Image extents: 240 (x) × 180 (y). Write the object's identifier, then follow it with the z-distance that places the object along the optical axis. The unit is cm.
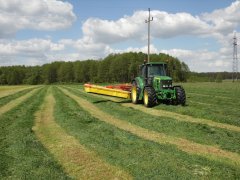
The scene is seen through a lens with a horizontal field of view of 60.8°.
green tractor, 1049
